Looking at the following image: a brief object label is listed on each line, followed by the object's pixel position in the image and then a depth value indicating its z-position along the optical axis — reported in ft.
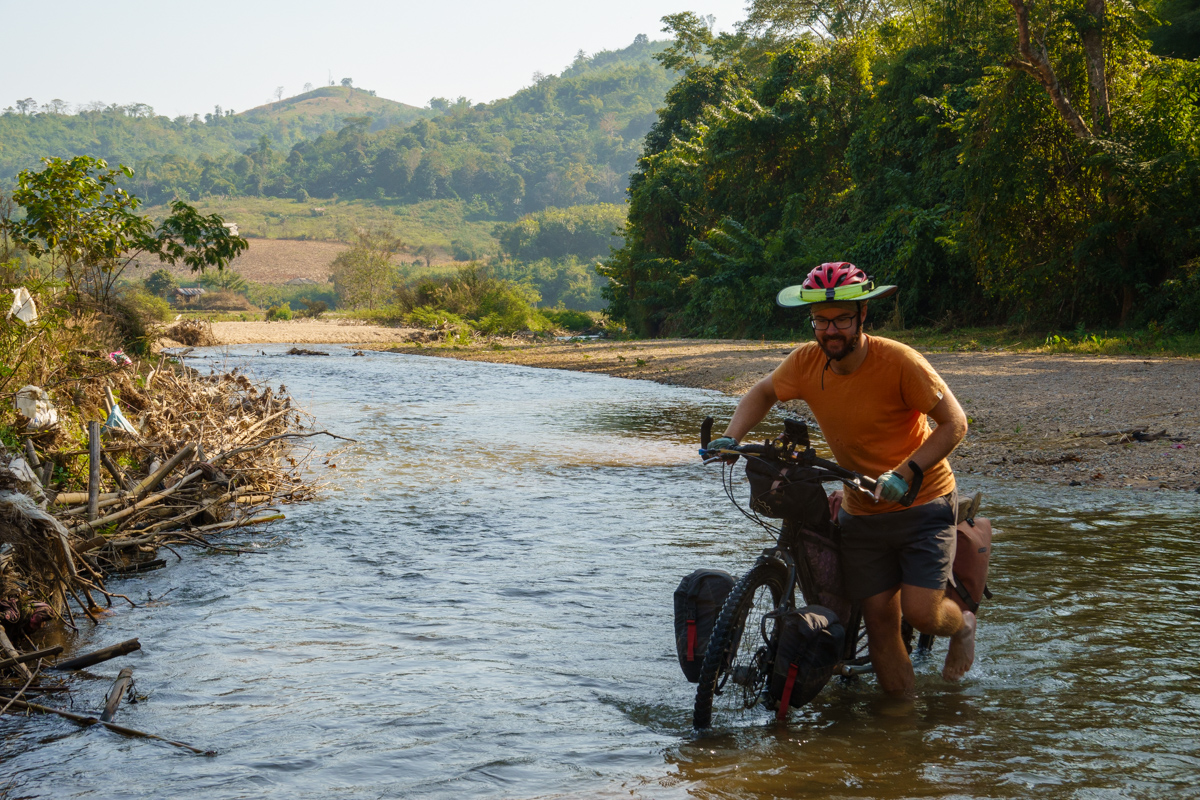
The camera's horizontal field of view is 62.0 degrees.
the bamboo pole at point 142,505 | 21.33
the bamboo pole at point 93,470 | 21.47
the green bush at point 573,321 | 175.01
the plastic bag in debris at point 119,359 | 34.27
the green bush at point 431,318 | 163.30
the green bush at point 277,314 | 212.84
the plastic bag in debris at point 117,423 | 27.89
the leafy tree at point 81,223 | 49.49
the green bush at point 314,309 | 225.56
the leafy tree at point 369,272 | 272.51
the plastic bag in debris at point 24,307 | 27.76
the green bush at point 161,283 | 272.10
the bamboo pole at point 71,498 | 21.43
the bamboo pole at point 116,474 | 24.13
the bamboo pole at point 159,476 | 24.20
